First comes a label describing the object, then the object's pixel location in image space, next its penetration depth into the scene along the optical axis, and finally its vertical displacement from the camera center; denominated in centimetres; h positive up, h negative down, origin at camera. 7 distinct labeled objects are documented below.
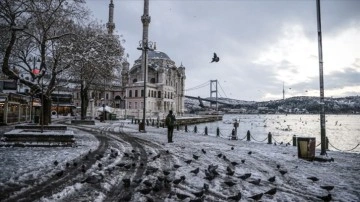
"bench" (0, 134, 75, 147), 1166 -125
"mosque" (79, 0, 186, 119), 7144 +713
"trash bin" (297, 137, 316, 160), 1125 -144
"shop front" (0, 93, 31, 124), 2455 +35
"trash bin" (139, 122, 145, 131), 2310 -124
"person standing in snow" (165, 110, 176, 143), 1530 -58
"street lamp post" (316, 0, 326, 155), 1147 +88
